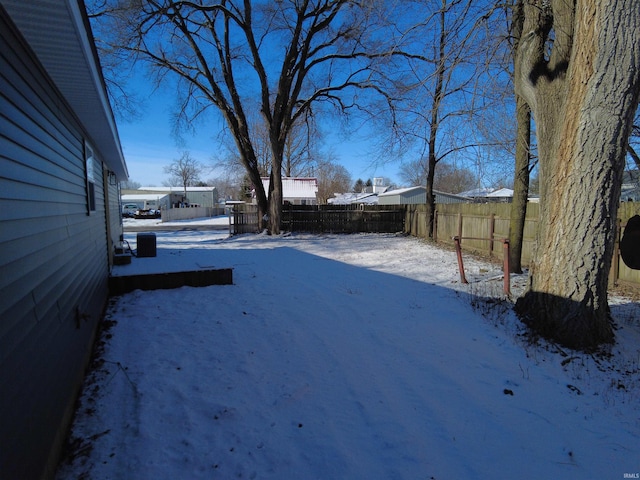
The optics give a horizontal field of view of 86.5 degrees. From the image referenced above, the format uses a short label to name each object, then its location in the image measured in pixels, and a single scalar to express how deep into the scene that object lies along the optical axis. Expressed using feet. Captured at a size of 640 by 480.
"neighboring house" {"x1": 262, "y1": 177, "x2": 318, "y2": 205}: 85.40
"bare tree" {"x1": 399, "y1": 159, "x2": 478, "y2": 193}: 170.30
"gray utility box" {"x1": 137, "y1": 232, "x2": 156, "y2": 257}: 28.30
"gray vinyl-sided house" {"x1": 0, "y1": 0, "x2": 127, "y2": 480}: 5.73
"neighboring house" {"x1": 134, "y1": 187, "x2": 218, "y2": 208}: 181.27
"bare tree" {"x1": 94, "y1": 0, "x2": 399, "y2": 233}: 48.73
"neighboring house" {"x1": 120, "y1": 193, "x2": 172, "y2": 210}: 153.07
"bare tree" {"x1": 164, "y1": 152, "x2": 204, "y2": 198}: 173.88
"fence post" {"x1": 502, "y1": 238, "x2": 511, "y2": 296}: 18.24
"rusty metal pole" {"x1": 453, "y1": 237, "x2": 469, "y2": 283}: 21.79
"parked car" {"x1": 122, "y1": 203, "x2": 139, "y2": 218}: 124.28
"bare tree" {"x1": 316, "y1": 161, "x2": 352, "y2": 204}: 161.27
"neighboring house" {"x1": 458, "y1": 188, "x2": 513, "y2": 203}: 117.26
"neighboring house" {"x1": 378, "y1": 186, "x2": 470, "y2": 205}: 114.73
